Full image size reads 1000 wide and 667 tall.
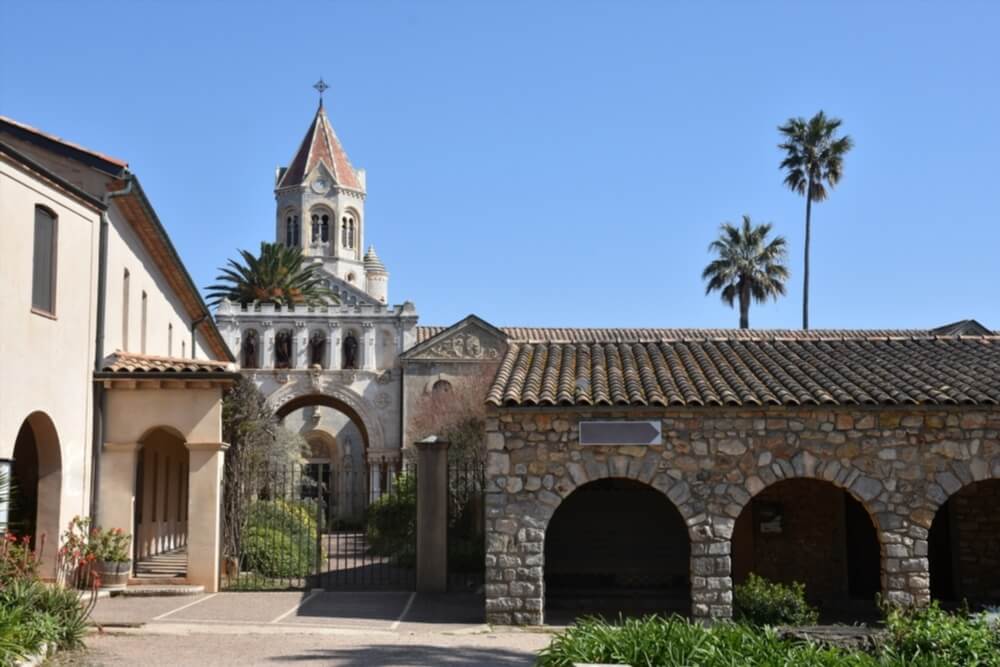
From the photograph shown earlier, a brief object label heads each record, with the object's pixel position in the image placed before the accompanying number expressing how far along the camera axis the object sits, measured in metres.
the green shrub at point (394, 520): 27.66
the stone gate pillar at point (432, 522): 19.36
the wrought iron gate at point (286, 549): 20.69
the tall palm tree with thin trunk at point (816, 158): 53.69
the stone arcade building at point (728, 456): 15.49
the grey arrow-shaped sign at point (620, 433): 15.55
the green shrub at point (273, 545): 21.77
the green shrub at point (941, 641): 10.09
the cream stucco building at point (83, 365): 16.08
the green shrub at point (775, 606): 15.05
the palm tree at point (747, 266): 58.12
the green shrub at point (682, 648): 9.84
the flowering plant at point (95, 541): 17.81
